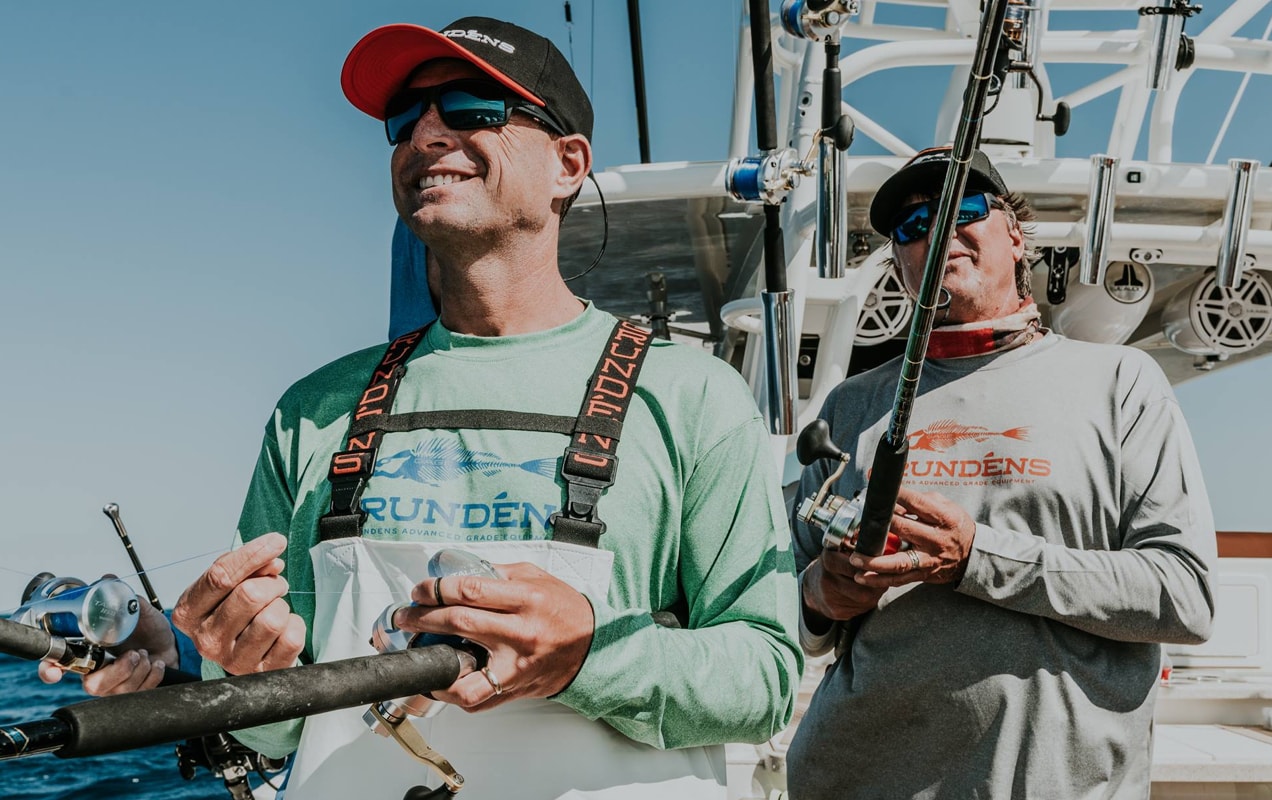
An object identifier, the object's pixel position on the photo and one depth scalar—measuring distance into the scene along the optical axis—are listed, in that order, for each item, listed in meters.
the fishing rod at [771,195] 3.30
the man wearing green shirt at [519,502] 1.50
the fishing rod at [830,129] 3.26
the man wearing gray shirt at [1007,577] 2.47
